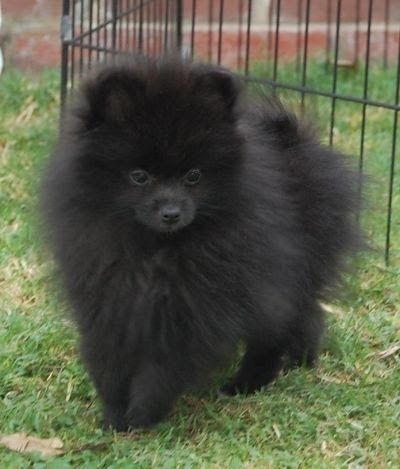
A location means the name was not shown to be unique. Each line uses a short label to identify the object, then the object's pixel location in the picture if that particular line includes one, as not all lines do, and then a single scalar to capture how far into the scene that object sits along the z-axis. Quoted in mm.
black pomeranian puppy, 2920
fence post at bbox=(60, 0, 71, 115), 5297
